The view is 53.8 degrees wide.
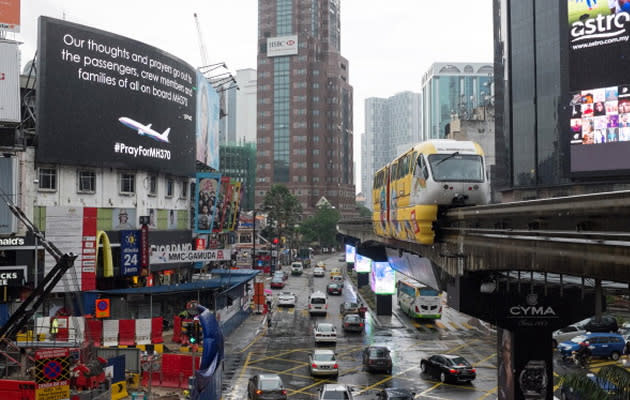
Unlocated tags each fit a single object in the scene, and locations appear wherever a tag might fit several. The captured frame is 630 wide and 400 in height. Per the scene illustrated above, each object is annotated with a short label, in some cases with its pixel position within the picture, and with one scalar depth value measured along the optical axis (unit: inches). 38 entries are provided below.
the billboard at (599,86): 2289.6
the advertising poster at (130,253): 1780.3
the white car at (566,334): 1566.2
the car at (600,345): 1409.9
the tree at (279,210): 4645.7
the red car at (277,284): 2977.4
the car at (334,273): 3388.3
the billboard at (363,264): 2704.2
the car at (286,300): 2316.7
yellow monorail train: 889.5
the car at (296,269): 3774.6
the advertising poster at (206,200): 2176.4
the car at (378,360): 1234.0
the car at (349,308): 1994.3
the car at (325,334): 1557.6
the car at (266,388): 977.5
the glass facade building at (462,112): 4072.3
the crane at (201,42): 4392.7
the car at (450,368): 1143.0
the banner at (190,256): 1771.7
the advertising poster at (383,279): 2053.4
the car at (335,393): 920.9
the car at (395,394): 932.6
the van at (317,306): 2089.0
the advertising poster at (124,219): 1866.4
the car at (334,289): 2751.0
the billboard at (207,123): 2283.5
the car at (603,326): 1686.8
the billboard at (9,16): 1707.7
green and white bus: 1957.3
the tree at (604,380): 533.3
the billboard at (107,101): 1682.5
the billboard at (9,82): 1534.2
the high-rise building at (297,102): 6579.7
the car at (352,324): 1742.1
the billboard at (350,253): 3261.8
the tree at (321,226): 5689.0
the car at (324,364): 1191.6
